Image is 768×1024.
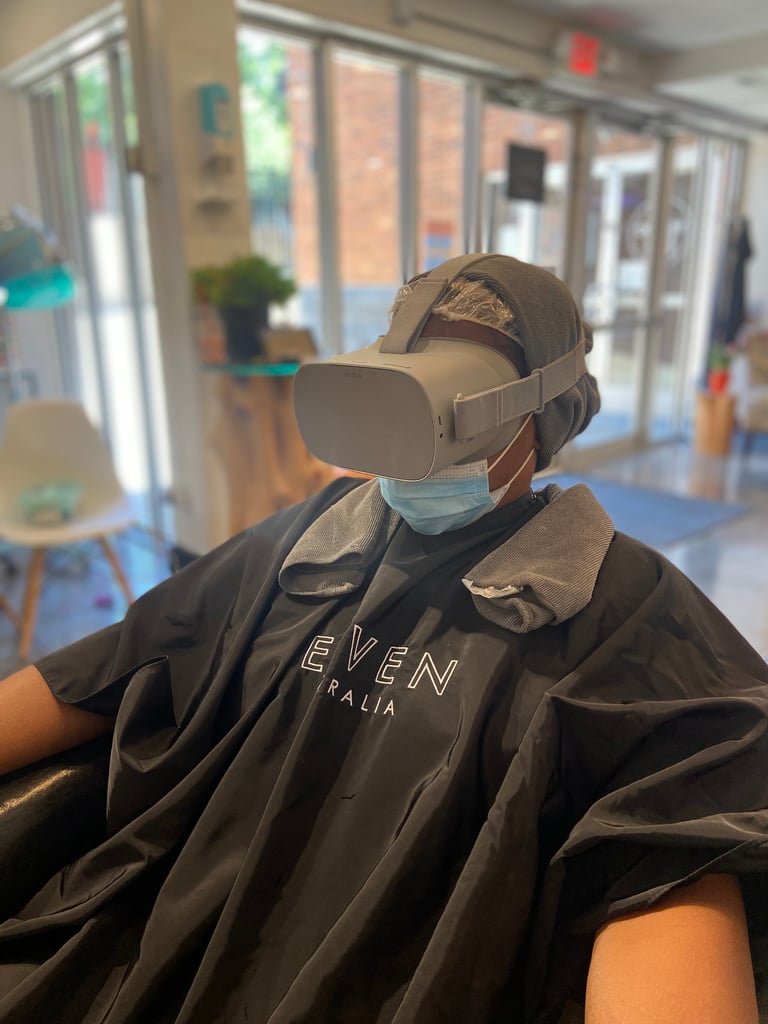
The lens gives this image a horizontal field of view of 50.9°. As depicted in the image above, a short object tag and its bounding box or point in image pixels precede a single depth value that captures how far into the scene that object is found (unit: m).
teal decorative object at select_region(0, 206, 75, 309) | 2.70
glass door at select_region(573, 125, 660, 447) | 4.97
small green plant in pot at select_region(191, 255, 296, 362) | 2.79
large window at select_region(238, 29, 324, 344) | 3.31
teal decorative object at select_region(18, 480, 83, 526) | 2.89
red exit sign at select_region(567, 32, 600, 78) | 3.97
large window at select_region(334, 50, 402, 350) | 3.57
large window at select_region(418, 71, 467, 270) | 3.87
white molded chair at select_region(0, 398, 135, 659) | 2.93
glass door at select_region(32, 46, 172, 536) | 3.54
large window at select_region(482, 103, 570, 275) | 4.02
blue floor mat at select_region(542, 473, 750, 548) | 3.79
